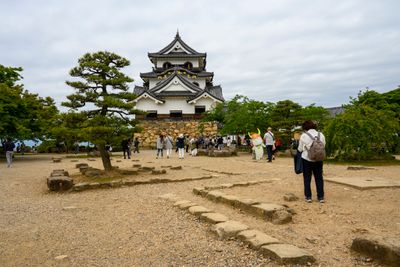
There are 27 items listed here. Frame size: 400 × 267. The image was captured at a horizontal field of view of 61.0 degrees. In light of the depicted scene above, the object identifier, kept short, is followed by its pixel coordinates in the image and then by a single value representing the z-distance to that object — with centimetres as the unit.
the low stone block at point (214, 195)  778
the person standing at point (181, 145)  2218
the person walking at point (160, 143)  2336
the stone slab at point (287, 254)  397
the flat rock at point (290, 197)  739
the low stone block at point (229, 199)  714
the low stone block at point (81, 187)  1054
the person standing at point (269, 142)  1767
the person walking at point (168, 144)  2334
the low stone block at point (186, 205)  722
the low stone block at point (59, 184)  1042
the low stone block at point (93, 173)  1247
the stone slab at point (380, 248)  382
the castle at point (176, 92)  4000
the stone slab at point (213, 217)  585
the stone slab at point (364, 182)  831
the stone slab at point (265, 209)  590
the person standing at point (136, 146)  3134
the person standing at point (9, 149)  1915
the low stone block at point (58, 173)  1220
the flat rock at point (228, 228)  511
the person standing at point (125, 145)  2280
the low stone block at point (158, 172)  1342
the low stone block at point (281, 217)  571
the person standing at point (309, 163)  704
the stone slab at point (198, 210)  653
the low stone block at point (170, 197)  833
